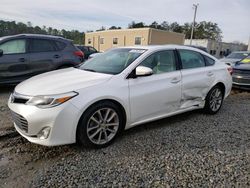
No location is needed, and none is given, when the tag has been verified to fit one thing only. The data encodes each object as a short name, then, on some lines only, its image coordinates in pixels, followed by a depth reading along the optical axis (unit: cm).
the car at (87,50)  1744
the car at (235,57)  948
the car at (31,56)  567
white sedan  271
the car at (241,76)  719
